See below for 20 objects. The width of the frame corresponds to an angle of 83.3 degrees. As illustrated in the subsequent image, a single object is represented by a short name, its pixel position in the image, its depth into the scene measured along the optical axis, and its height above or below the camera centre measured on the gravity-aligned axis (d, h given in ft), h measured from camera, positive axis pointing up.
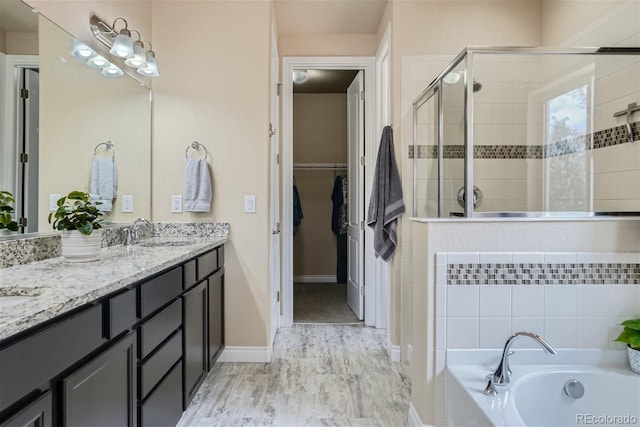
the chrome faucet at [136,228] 7.20 -0.35
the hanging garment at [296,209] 15.83 +0.14
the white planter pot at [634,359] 5.29 -2.15
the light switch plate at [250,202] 8.57 +0.23
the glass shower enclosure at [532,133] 6.70 +1.83
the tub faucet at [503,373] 4.79 -2.17
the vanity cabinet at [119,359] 2.74 -1.54
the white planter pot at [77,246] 5.00 -0.50
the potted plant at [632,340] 5.27 -1.84
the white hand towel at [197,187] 8.32 +0.57
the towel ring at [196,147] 8.57 +1.54
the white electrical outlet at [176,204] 8.60 +0.17
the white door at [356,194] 11.08 +0.59
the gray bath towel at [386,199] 8.62 +0.33
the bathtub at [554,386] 4.97 -2.43
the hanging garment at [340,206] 15.94 +0.29
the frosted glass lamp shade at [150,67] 7.70 +3.10
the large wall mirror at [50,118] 4.80 +1.50
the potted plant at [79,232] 5.01 -0.31
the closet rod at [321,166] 16.39 +2.15
